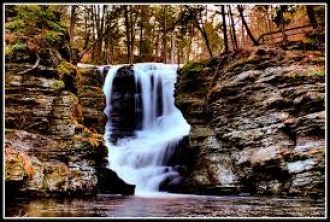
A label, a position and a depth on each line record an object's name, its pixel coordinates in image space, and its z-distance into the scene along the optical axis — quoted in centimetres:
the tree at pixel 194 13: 1958
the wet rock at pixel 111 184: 1256
